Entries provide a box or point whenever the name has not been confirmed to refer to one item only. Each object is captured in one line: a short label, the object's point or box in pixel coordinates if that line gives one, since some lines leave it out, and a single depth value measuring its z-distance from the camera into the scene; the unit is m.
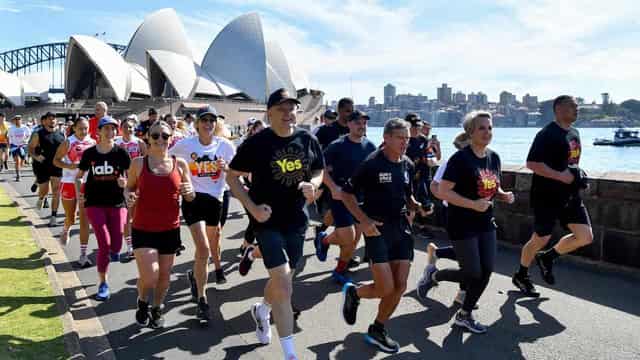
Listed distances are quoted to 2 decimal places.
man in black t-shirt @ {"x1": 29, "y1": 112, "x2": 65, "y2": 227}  9.09
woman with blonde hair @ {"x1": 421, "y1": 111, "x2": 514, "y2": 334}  4.15
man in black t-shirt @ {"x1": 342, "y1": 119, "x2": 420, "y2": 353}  3.91
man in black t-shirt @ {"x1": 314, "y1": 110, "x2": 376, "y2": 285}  5.29
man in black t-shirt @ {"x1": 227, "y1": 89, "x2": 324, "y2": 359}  3.55
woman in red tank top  4.23
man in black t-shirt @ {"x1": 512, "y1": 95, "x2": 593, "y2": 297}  5.08
